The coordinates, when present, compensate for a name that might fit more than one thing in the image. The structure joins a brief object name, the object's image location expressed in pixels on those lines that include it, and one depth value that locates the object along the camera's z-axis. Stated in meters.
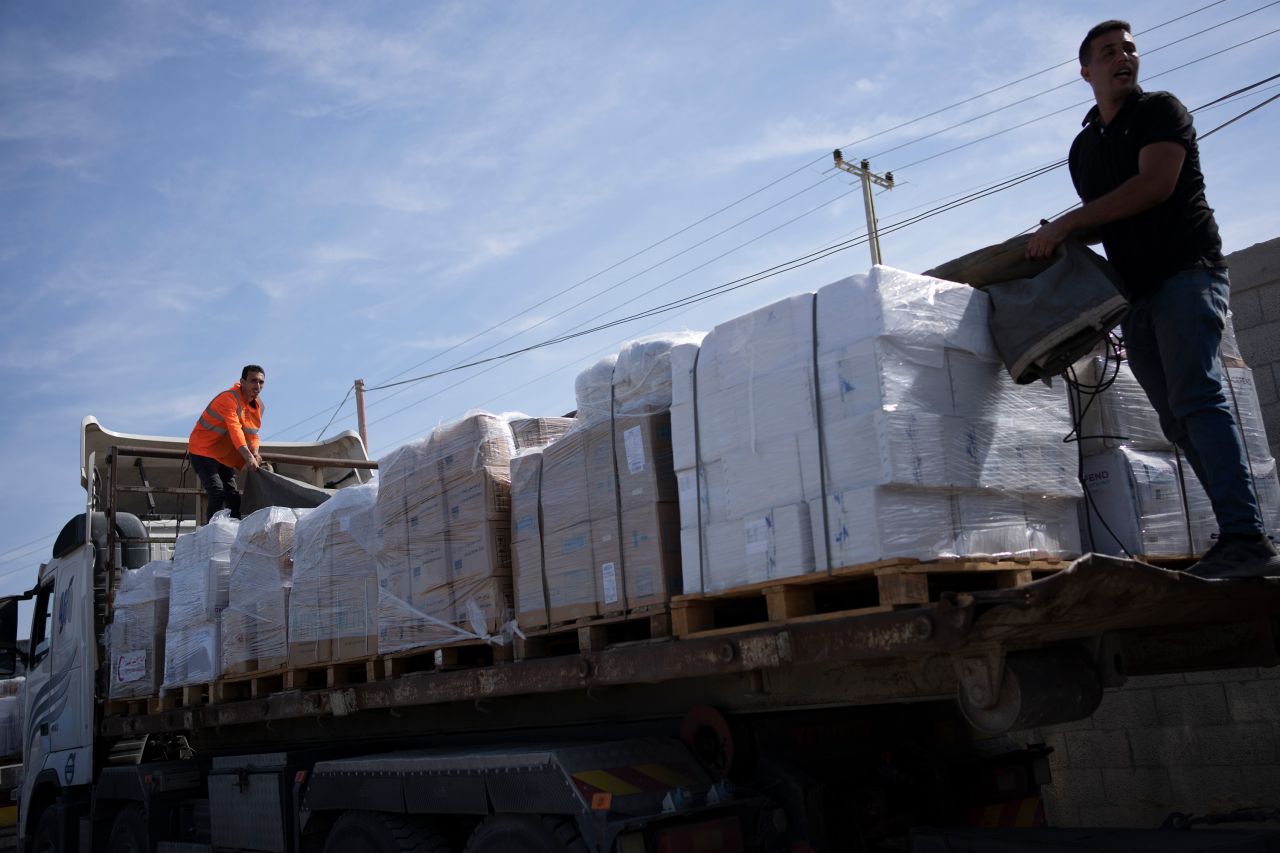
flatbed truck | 3.30
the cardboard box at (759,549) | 3.56
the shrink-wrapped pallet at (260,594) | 6.39
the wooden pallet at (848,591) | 3.33
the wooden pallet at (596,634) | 4.12
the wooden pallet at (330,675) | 5.69
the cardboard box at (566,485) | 4.45
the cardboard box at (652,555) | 4.09
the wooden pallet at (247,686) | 6.58
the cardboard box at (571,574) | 4.36
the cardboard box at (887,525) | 3.34
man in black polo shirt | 3.57
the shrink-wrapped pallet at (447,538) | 4.89
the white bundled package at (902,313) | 3.54
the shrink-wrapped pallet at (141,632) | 7.76
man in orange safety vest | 8.72
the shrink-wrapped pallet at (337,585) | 5.68
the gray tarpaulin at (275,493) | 8.10
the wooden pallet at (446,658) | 4.96
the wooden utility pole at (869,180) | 22.50
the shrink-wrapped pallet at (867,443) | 3.41
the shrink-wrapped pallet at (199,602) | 6.98
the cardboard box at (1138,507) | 3.82
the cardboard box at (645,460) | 4.18
